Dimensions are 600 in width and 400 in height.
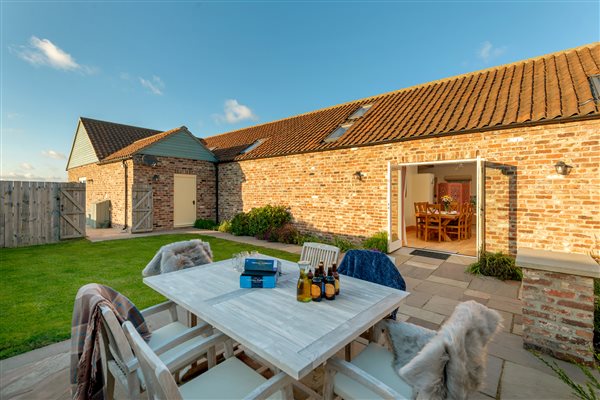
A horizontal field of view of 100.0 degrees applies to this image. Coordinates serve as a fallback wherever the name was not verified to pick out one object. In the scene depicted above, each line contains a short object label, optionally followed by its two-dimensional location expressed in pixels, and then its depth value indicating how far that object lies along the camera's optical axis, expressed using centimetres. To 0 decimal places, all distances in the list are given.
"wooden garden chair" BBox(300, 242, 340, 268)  318
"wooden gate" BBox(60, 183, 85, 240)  921
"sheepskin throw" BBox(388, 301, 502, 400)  124
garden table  141
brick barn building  523
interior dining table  833
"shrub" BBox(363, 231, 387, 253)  702
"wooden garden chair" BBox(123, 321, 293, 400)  109
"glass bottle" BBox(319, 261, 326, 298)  203
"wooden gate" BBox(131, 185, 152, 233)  1062
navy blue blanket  263
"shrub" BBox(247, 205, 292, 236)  965
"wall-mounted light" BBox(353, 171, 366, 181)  780
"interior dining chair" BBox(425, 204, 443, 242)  843
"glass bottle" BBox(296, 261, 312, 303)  200
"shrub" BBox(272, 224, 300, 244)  884
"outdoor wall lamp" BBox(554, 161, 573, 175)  511
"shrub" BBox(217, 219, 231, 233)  1144
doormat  662
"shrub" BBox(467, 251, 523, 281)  514
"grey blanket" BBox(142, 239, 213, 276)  304
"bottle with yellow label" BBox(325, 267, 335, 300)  202
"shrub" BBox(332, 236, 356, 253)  774
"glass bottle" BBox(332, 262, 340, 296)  209
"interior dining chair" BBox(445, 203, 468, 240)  855
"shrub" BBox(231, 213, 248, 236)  1055
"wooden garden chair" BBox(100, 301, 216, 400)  151
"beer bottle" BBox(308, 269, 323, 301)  201
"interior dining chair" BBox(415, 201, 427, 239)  906
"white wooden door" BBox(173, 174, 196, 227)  1202
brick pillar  250
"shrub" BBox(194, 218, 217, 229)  1216
